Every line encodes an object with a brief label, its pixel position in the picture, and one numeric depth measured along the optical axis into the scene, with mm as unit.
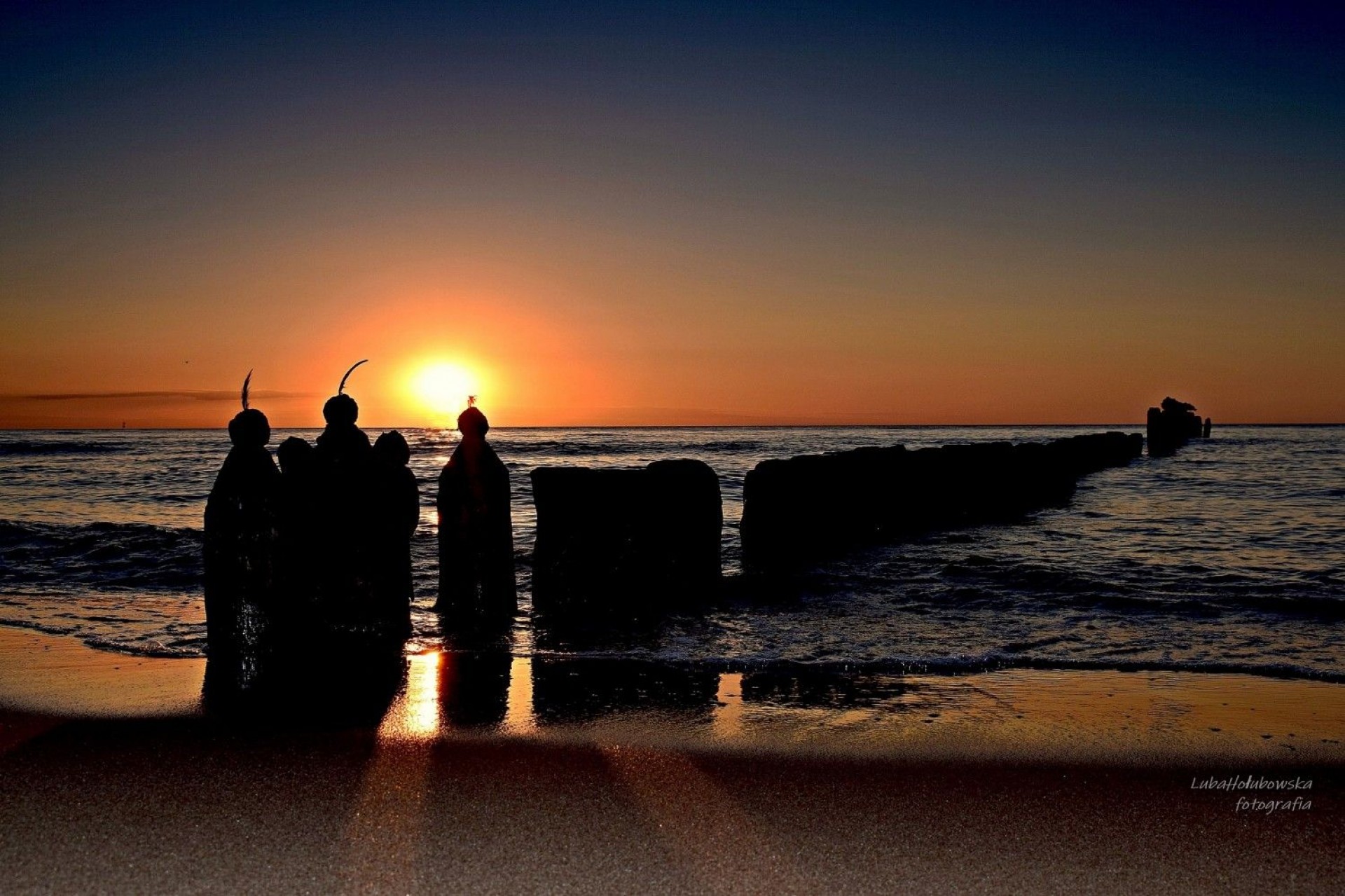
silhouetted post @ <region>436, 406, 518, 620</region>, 7711
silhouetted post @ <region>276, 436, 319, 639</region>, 6012
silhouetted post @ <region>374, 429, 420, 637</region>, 6789
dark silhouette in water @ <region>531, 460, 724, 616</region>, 8391
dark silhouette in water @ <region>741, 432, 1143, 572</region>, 11578
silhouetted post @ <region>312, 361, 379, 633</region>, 6645
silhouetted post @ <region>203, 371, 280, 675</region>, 5812
